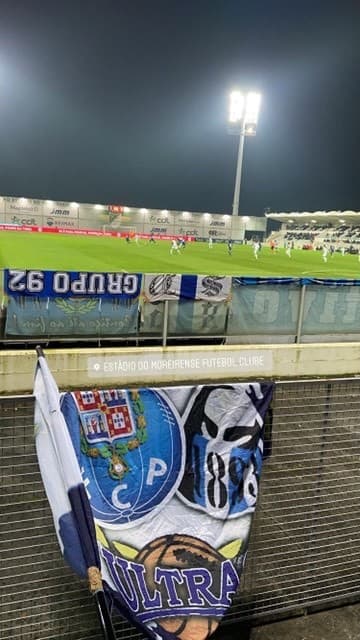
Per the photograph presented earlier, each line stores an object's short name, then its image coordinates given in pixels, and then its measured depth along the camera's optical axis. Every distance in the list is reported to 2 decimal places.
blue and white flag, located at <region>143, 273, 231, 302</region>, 10.66
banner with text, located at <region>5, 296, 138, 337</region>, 10.21
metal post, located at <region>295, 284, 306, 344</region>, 11.58
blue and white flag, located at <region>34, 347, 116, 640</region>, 2.77
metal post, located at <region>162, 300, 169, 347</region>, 10.98
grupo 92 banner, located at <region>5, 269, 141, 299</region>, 9.85
